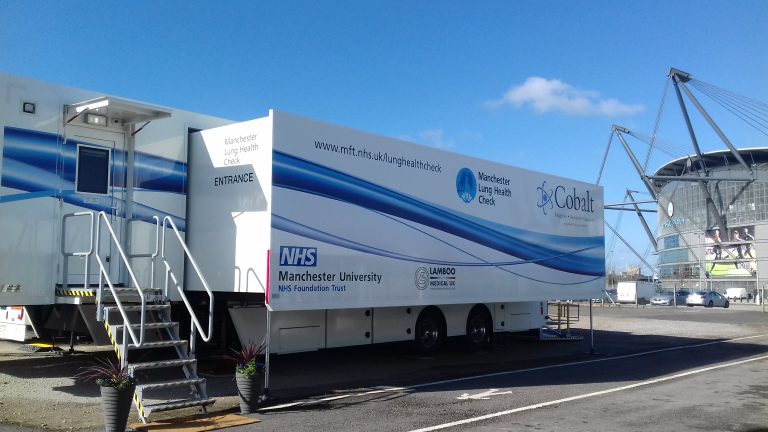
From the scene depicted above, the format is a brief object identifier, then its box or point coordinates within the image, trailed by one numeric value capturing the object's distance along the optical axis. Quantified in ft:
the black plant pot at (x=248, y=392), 25.63
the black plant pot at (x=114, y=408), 21.54
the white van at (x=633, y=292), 166.76
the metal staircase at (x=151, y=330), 24.50
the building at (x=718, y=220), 264.31
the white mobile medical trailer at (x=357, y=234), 30.71
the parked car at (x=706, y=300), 160.97
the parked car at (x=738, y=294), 219.61
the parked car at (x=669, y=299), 162.09
